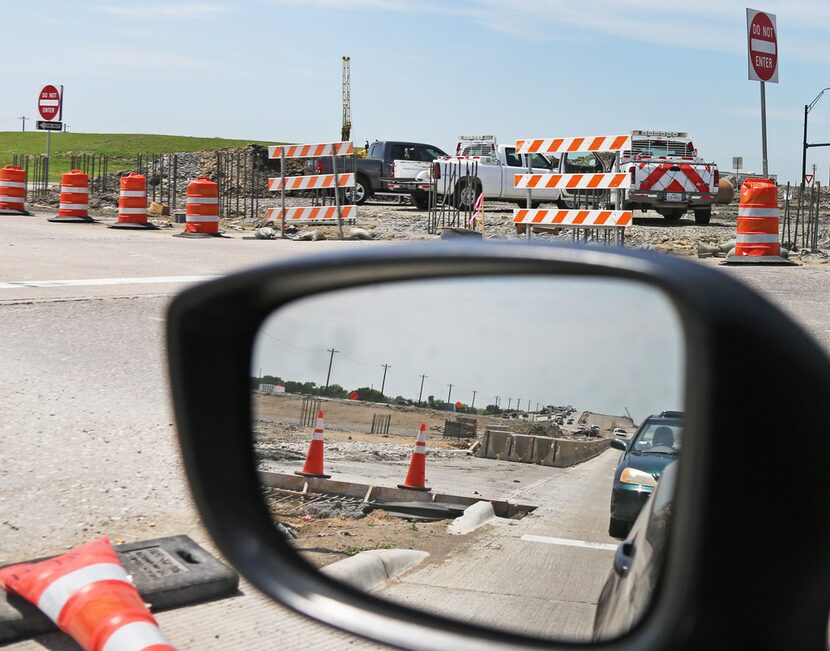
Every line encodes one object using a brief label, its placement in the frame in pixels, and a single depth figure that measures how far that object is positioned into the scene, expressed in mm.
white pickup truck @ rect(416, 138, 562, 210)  23922
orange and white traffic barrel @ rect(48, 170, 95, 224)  20609
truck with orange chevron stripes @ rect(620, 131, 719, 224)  20703
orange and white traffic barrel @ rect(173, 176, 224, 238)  17516
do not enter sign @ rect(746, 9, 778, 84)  13055
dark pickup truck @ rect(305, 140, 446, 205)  28016
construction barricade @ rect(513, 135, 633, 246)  14062
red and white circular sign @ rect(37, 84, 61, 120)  24281
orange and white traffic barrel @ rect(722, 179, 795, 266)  13289
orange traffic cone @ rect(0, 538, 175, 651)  2713
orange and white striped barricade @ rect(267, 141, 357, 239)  18109
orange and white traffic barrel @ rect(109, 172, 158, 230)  19344
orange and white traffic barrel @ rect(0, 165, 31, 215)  22359
